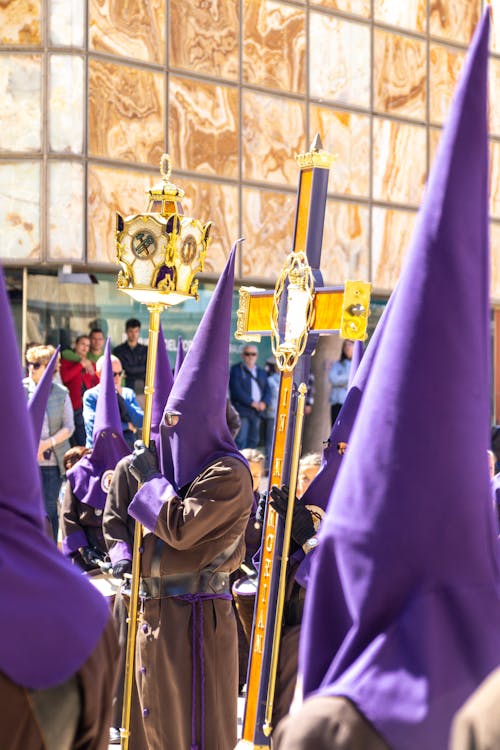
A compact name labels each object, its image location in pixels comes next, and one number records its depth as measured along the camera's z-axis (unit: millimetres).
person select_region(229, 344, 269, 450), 15070
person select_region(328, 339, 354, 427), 15750
